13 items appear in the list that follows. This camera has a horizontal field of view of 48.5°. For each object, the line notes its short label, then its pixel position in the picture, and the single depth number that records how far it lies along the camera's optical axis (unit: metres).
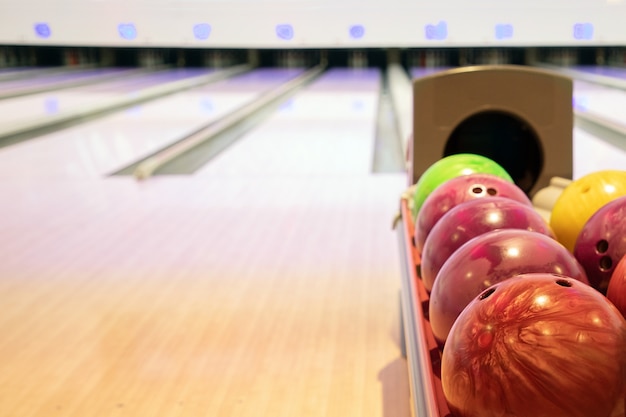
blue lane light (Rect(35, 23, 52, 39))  7.25
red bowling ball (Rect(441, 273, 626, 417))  0.69
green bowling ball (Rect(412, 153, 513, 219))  1.64
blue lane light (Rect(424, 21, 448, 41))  6.91
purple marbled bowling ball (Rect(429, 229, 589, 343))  0.97
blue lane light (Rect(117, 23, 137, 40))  7.35
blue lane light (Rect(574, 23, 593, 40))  6.57
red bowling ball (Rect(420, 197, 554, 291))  1.18
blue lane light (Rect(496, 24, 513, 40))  6.74
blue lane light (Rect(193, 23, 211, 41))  7.36
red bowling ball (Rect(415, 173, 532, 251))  1.40
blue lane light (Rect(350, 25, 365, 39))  7.16
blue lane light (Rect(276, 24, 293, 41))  7.21
